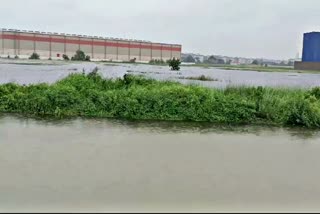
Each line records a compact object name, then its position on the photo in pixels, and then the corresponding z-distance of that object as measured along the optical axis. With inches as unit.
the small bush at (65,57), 3590.1
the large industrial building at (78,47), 3407.2
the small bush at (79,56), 3519.4
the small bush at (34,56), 3389.0
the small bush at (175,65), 1857.8
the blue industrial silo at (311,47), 3090.6
